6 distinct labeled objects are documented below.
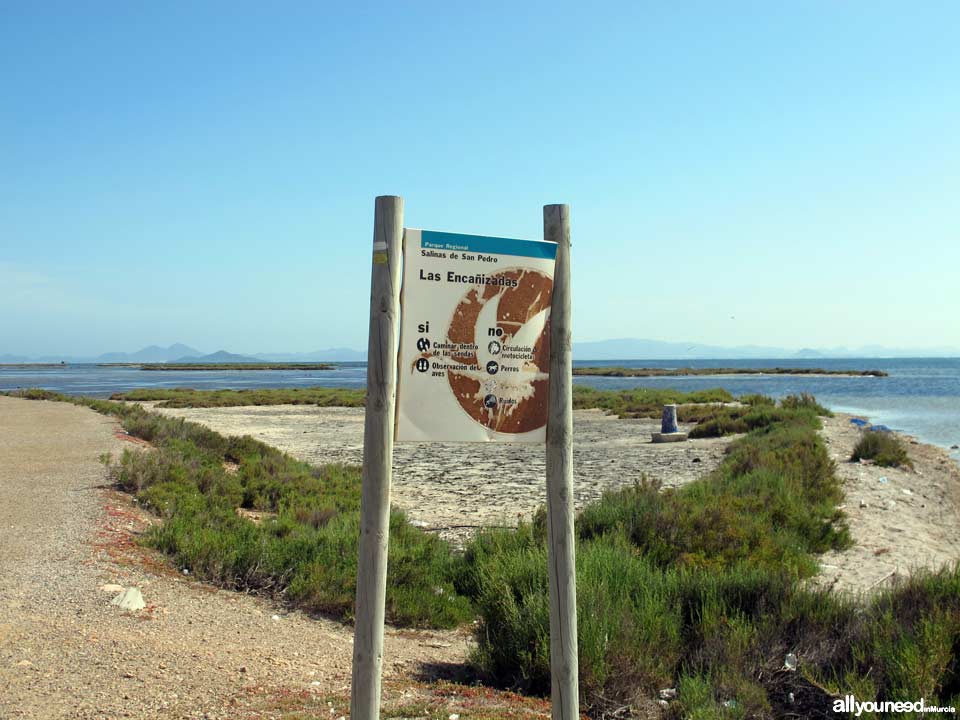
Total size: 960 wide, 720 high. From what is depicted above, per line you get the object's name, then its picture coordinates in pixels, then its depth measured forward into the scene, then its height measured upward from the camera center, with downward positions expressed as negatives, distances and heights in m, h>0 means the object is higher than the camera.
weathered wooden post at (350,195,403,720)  3.60 -0.46
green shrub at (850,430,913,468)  16.55 -1.79
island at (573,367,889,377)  107.43 -1.26
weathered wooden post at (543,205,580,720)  3.86 -0.78
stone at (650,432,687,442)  23.12 -2.16
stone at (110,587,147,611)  6.14 -1.93
